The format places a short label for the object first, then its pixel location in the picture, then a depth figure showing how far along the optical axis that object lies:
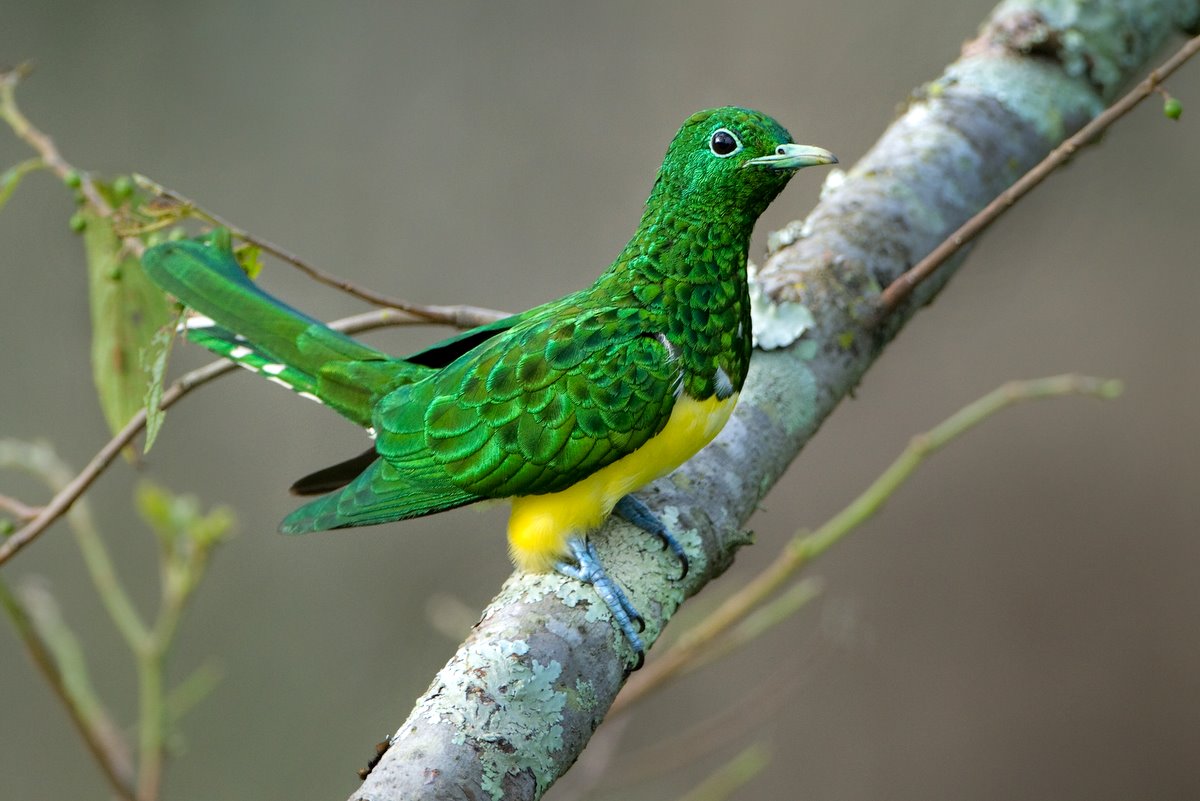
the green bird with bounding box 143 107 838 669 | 3.84
